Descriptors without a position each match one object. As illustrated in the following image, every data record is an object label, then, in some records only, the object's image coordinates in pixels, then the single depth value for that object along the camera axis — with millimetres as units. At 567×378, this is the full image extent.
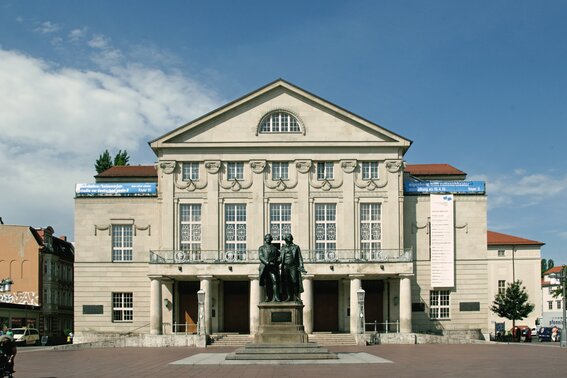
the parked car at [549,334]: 65188
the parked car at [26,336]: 63406
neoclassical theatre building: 58312
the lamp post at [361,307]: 52656
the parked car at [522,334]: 63156
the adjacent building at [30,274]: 75125
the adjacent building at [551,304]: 101625
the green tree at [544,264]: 148138
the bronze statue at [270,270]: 32219
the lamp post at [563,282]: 48038
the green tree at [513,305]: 77000
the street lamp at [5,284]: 46300
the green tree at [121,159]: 92125
